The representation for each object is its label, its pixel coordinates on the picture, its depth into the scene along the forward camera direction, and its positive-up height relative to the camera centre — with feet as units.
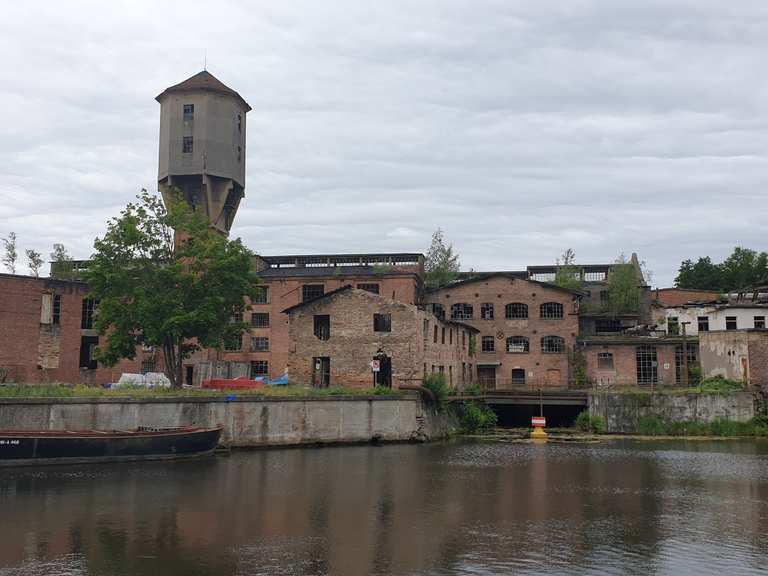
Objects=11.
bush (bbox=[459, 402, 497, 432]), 138.82 -6.39
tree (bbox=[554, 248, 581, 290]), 192.05 +28.48
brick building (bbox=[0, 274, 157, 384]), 149.18 +10.93
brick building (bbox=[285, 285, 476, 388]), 126.93 +7.67
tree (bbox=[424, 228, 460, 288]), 207.72 +34.51
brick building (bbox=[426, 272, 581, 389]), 174.81 +14.17
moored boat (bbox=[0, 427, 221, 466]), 89.71 -7.29
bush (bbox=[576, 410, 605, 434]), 134.62 -7.43
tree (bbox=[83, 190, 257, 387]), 119.55 +16.68
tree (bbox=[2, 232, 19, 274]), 217.77 +39.04
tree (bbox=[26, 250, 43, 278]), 221.66 +38.20
